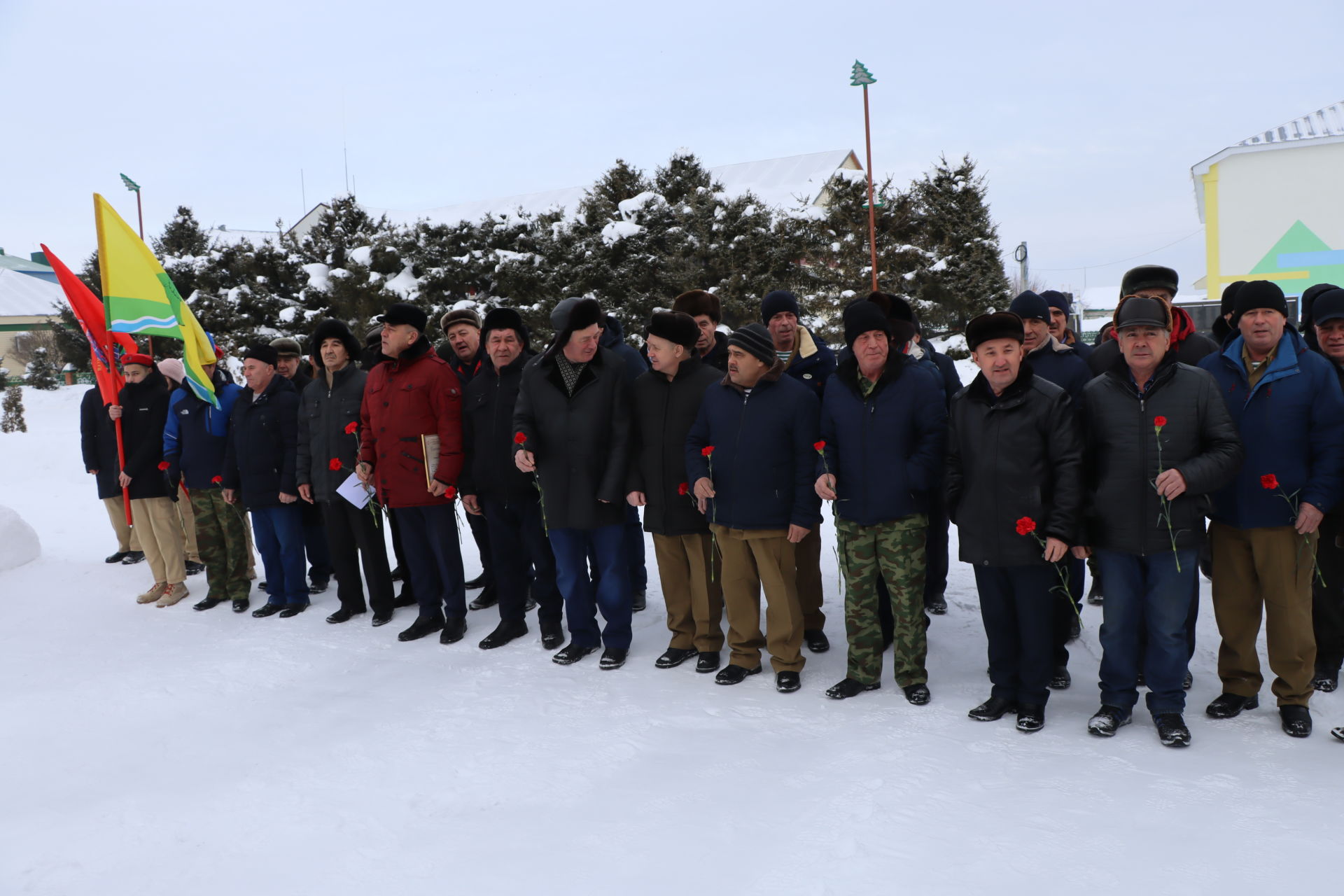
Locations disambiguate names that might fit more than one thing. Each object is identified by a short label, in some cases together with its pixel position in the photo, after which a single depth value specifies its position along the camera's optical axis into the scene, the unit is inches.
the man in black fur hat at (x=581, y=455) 196.5
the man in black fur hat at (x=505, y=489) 213.9
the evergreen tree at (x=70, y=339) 1101.1
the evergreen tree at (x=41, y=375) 1098.1
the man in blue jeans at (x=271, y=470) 255.1
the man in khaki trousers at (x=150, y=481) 277.6
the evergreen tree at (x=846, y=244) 869.8
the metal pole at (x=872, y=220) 814.5
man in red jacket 218.7
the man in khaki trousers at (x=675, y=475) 192.1
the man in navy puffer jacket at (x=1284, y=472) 144.6
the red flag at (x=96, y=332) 289.3
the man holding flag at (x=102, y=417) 292.0
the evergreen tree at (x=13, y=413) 768.3
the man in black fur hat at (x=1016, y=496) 148.7
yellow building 801.6
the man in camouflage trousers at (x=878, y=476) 164.7
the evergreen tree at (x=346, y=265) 923.4
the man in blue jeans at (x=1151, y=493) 141.4
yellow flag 270.8
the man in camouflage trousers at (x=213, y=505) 268.8
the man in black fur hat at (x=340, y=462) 239.6
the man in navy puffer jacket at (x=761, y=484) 176.2
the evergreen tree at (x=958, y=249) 838.5
